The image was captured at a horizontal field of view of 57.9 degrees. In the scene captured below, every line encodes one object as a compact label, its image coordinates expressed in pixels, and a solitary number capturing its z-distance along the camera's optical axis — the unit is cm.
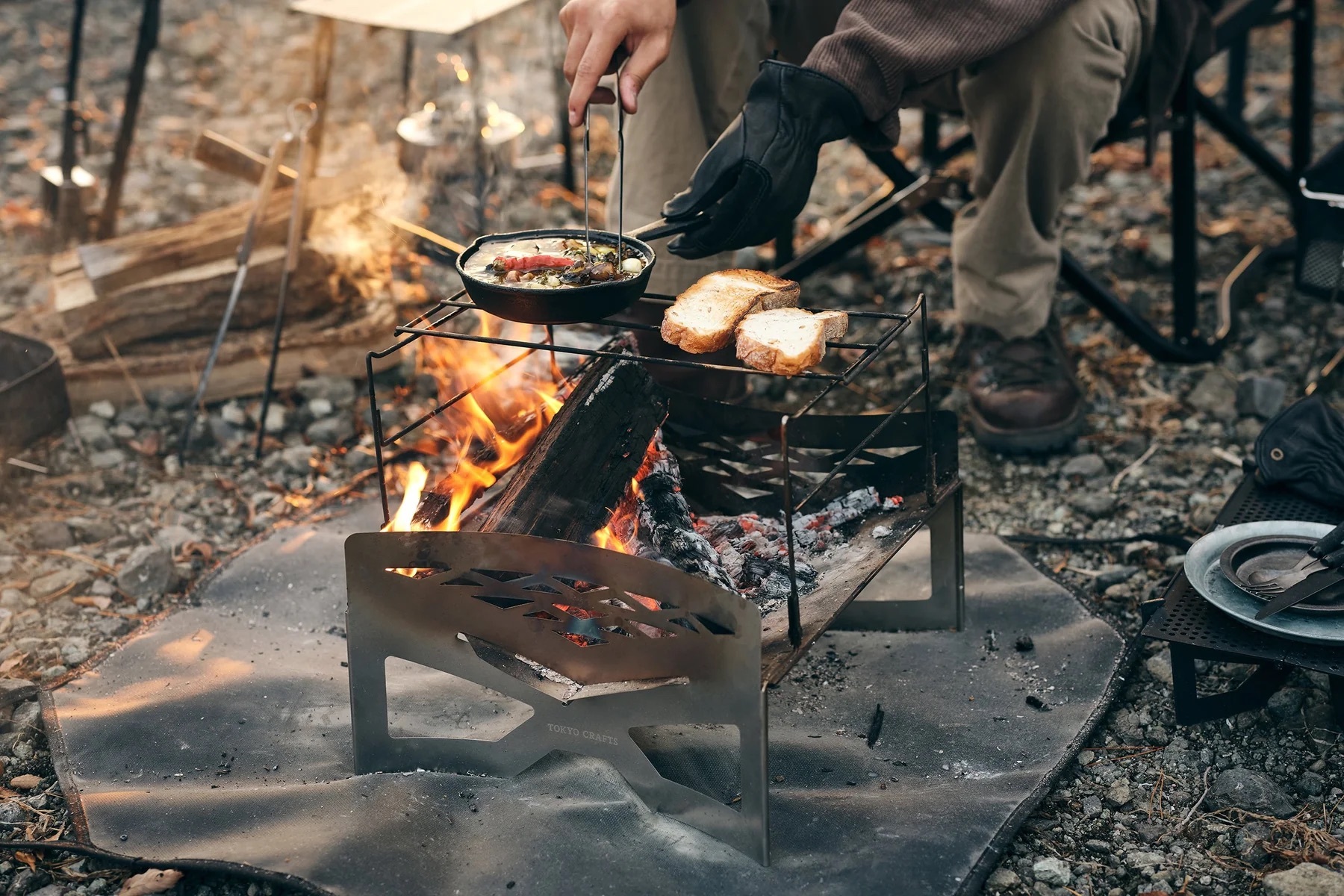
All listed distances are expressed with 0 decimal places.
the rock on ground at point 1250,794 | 212
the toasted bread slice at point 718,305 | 211
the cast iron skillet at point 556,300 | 191
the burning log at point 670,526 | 220
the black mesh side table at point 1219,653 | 208
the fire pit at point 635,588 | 188
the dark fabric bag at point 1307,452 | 254
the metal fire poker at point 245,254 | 341
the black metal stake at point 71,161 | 423
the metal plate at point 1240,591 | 208
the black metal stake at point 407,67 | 492
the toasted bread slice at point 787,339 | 198
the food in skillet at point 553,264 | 201
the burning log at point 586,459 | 218
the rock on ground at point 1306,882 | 192
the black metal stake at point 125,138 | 412
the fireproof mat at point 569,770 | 194
